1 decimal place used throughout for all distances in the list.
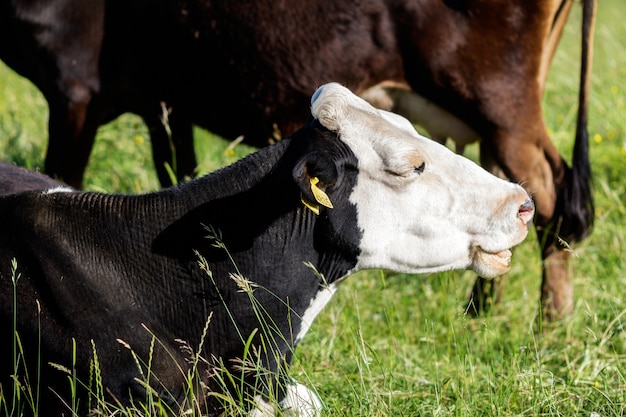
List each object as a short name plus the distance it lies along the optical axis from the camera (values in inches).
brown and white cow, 416.5
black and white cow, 276.5
